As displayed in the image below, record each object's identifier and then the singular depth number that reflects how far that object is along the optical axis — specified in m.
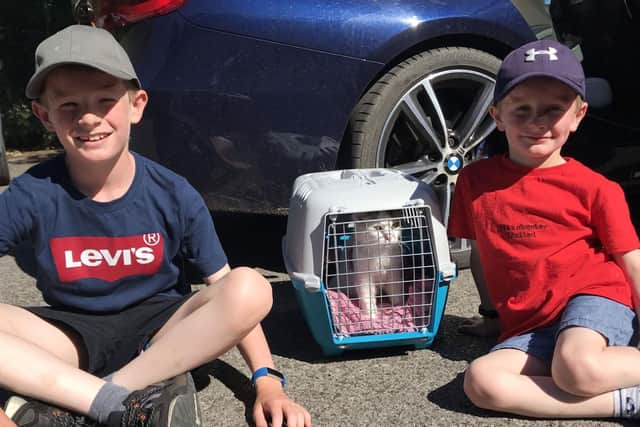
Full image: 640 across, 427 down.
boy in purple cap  1.94
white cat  2.38
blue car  2.70
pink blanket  2.33
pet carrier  2.29
